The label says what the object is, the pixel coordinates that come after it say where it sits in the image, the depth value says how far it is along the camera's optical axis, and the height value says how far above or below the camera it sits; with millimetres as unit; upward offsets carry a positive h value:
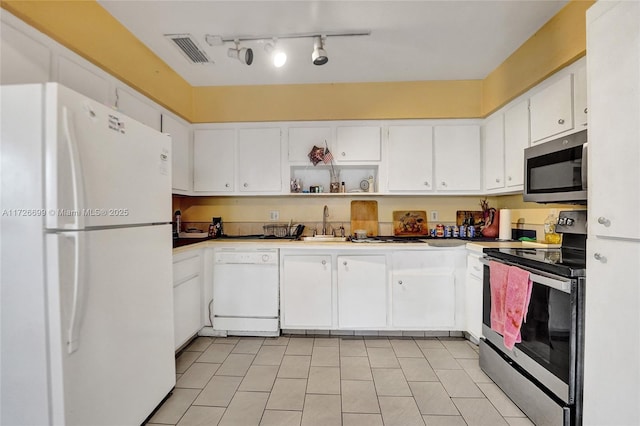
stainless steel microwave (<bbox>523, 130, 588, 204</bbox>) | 1521 +221
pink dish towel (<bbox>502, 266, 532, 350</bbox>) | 1640 -554
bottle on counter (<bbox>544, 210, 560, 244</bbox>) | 2260 -179
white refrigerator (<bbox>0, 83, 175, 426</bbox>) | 1104 -188
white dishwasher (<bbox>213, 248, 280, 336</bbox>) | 2686 -759
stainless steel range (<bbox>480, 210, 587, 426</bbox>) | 1378 -680
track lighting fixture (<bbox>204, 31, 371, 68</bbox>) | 2155 +1290
